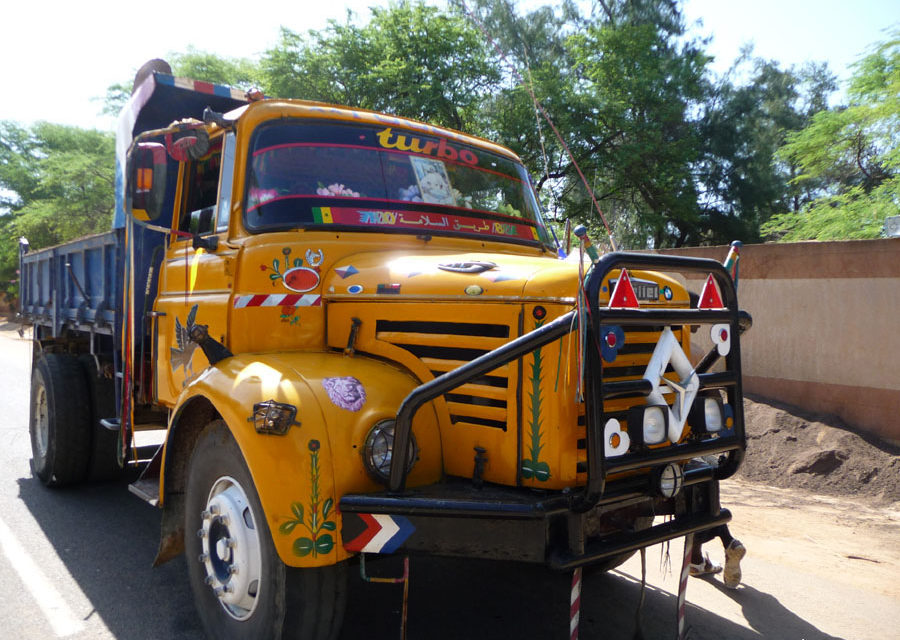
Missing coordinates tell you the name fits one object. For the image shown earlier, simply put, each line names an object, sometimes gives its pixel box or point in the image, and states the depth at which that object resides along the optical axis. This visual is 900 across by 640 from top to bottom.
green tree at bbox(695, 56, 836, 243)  23.05
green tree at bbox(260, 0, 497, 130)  17.00
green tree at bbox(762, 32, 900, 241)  12.32
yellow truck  2.65
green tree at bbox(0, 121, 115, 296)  28.00
